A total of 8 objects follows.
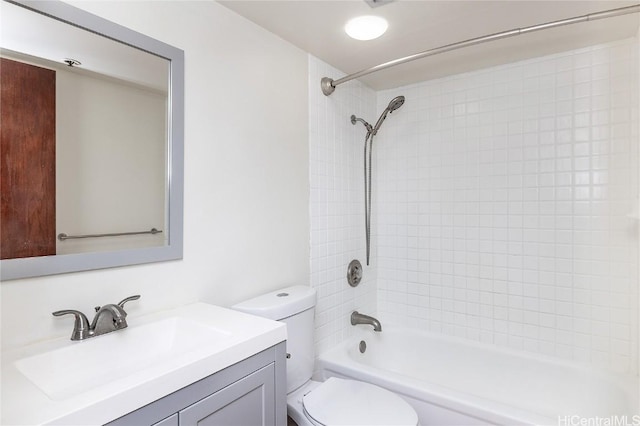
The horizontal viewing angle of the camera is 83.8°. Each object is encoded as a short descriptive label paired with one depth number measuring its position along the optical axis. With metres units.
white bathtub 1.63
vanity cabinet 0.84
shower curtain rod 1.35
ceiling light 1.65
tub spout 2.38
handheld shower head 2.28
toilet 1.47
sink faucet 1.06
